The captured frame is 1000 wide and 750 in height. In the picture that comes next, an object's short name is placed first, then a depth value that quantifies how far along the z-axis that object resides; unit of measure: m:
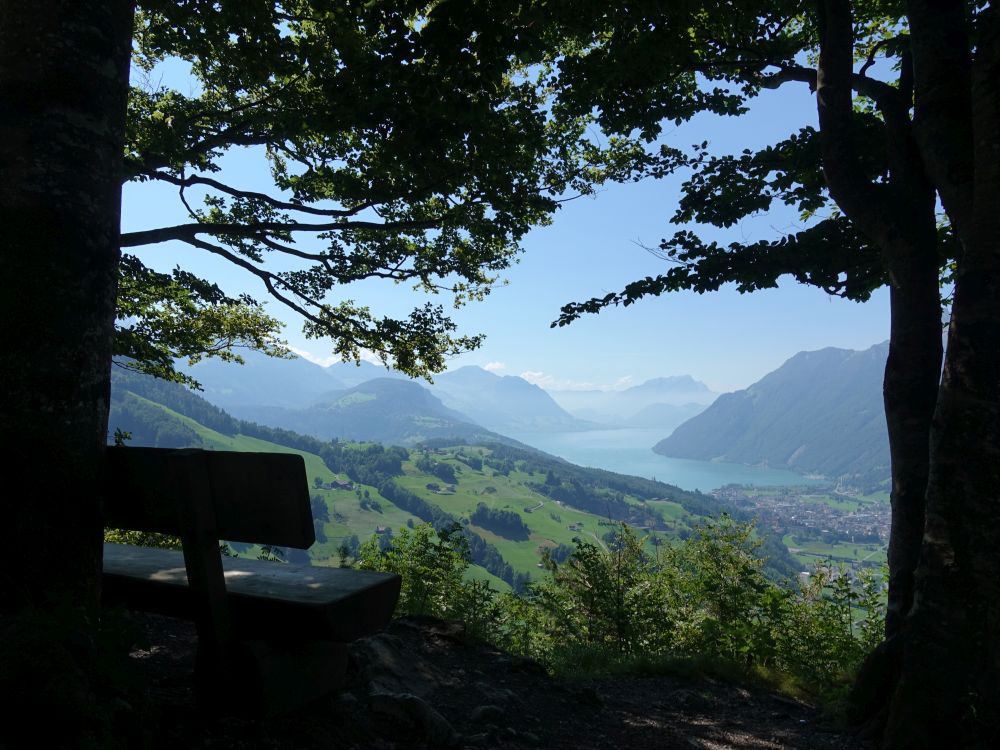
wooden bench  2.53
